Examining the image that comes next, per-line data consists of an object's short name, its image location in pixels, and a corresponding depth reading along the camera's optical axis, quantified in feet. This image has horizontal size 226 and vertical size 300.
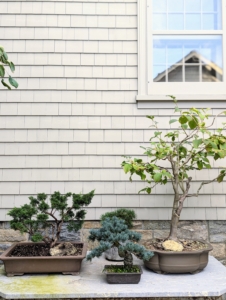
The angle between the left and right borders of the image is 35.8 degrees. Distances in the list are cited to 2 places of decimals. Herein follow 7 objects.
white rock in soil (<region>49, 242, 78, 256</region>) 9.46
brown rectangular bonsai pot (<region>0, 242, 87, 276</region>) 9.09
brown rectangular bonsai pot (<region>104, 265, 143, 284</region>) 8.50
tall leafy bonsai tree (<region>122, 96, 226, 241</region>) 9.47
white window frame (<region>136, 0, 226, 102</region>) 11.69
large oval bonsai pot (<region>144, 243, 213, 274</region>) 9.23
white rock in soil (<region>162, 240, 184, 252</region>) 9.48
